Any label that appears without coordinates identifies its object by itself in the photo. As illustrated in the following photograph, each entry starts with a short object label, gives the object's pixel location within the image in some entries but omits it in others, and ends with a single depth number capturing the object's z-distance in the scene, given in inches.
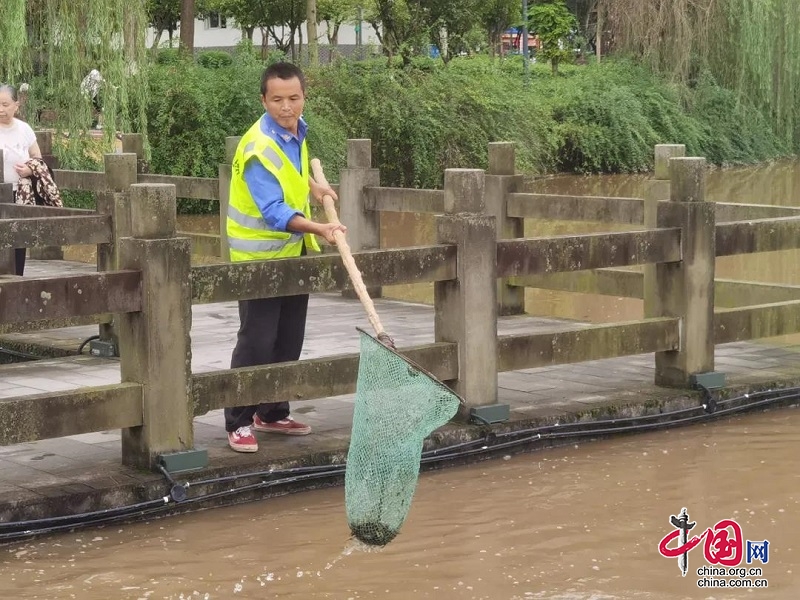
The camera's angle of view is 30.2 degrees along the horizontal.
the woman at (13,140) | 452.2
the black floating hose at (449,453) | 245.9
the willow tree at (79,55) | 781.9
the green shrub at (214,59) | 1302.9
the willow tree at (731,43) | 1392.7
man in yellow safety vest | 275.0
